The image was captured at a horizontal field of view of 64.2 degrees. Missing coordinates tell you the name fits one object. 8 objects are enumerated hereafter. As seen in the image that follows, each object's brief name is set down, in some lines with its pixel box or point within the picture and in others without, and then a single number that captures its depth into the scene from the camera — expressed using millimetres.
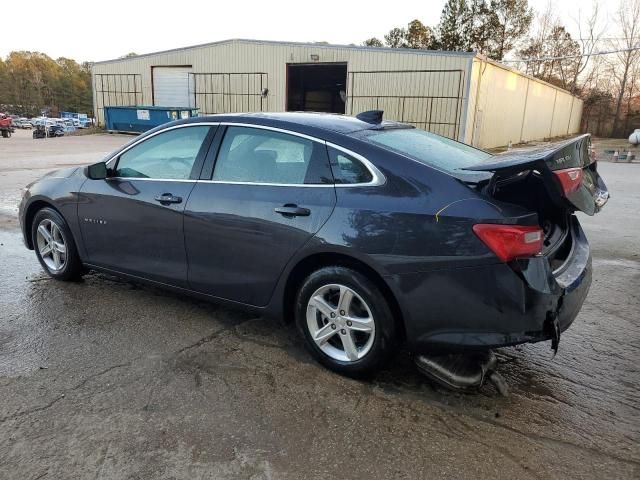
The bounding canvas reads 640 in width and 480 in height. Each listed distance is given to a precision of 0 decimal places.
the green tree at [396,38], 51125
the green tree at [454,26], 46500
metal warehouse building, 21547
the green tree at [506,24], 47312
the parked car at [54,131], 33706
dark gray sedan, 2609
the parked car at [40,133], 29939
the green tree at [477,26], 46781
